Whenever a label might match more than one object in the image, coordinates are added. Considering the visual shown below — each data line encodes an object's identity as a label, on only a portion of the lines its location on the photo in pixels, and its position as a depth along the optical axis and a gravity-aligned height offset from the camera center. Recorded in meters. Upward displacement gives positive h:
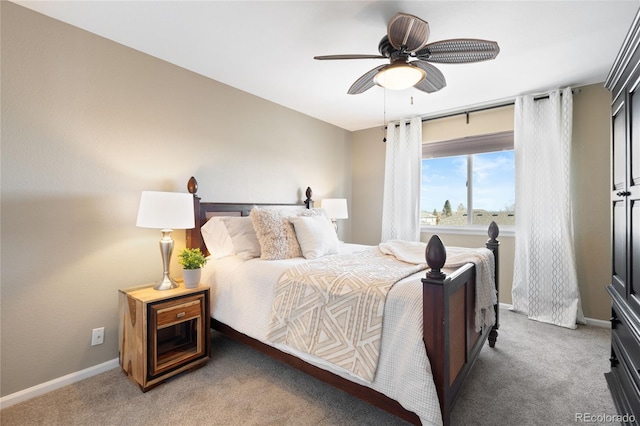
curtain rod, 3.29 +1.37
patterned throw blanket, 1.54 -0.56
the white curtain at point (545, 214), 3.12 +0.03
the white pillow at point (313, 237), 2.60 -0.21
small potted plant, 2.26 -0.42
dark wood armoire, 1.48 -0.06
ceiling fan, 1.74 +1.07
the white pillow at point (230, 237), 2.57 -0.21
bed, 1.37 -0.67
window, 3.75 +0.47
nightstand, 1.97 -0.85
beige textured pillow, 2.46 -0.18
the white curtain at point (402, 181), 4.18 +0.50
